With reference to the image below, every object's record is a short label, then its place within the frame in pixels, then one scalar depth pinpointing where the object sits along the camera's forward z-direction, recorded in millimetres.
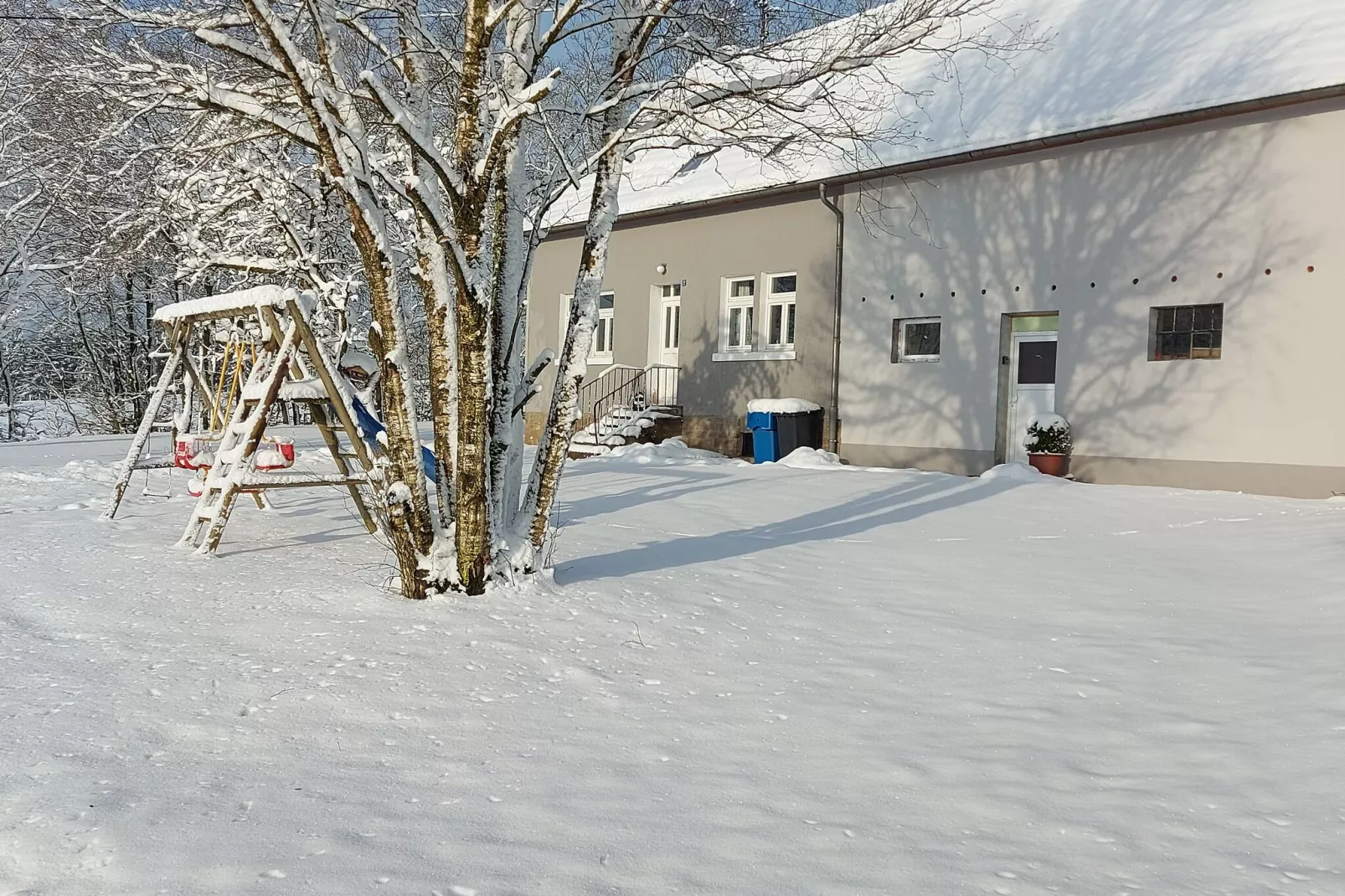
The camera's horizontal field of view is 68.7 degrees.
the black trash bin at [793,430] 14367
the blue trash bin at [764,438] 14375
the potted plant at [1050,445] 12023
